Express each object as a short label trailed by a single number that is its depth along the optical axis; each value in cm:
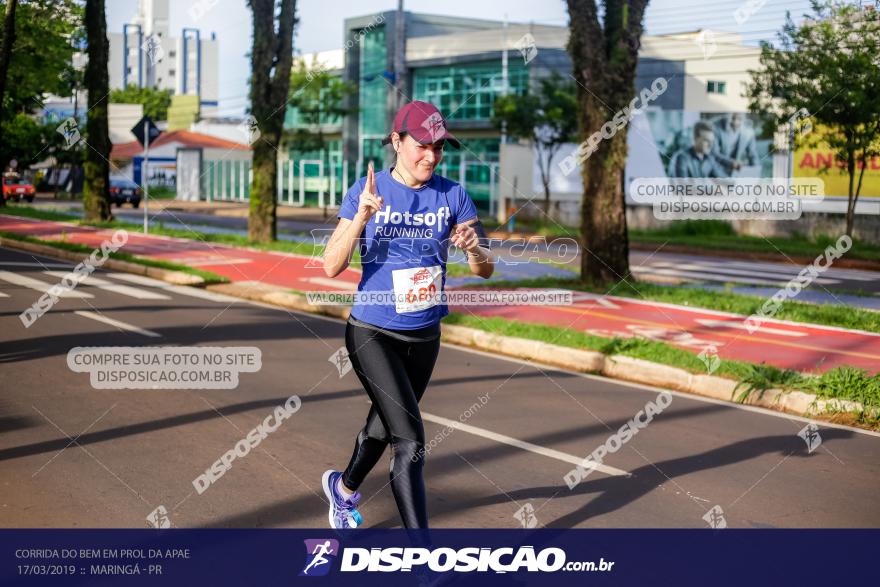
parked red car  5872
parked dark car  5641
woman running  455
